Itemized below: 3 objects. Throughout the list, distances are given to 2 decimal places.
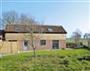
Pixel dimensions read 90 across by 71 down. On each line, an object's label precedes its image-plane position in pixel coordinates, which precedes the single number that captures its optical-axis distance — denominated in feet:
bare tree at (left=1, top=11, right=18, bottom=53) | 60.77
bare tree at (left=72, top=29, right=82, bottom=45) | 65.71
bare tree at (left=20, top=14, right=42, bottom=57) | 34.32
